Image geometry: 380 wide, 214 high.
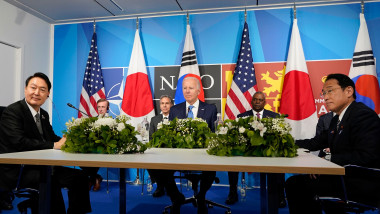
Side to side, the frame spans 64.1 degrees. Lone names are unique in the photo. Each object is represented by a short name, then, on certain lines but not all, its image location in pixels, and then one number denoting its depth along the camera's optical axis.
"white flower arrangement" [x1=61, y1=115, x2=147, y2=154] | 2.31
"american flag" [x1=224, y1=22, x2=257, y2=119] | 5.62
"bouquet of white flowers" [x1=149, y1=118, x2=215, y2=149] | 2.97
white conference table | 1.59
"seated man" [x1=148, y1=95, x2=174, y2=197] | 5.40
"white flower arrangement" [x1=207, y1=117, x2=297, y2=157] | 2.11
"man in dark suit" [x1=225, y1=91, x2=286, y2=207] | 5.10
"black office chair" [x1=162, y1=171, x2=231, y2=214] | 3.49
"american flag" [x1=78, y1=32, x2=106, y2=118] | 6.25
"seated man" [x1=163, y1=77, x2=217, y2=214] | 4.17
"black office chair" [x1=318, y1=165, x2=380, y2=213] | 2.09
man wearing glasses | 2.14
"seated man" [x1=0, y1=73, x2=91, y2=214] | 2.51
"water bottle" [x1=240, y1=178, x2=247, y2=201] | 4.89
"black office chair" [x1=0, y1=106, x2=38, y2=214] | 2.42
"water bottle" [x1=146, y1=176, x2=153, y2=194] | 5.09
